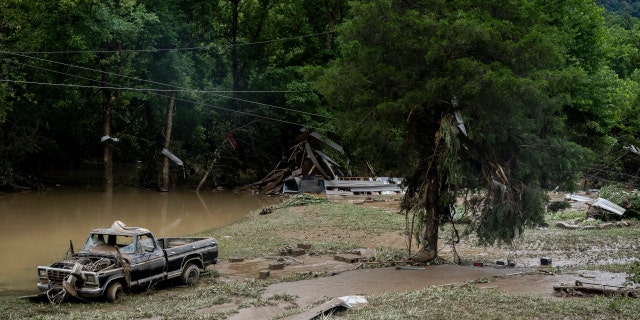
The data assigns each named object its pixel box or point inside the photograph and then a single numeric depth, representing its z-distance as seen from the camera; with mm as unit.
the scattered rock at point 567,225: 26250
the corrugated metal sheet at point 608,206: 27328
